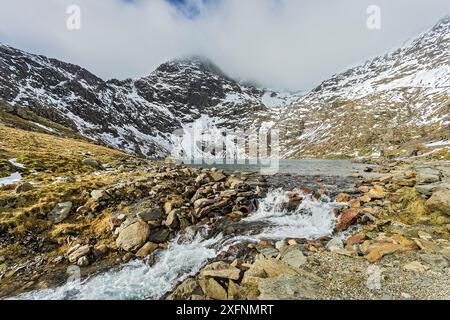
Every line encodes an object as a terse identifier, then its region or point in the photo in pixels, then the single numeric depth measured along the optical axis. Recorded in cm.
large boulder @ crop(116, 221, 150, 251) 1503
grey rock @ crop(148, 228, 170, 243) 1607
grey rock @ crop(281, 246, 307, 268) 1197
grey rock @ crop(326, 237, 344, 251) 1391
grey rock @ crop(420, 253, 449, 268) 1089
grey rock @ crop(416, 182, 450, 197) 1964
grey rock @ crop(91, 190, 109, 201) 1912
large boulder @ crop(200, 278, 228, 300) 998
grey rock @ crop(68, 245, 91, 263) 1366
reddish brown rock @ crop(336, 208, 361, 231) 1770
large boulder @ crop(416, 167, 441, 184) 2277
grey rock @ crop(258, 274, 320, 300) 929
